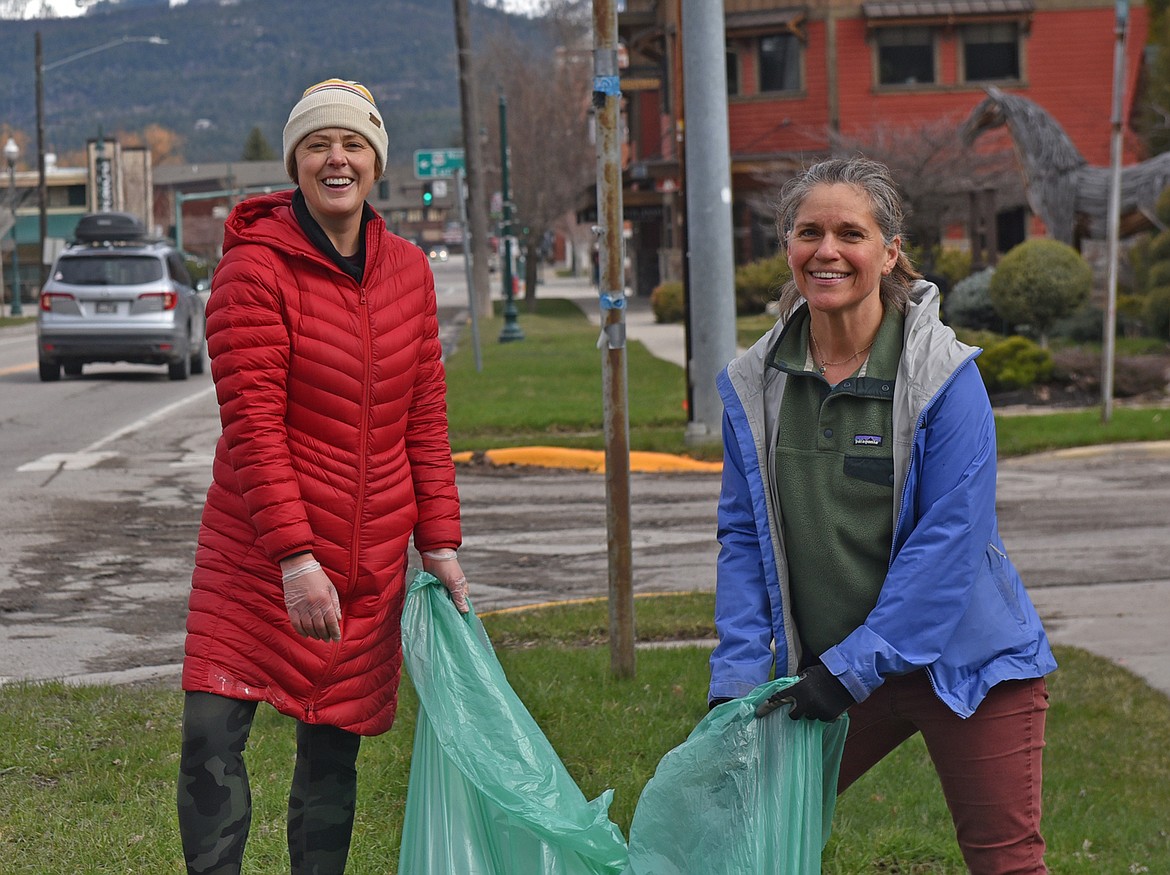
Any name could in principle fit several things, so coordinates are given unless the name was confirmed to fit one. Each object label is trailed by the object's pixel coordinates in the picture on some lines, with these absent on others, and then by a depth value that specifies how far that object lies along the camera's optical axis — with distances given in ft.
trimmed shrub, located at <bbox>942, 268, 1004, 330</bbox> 73.56
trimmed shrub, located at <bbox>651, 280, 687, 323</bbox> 113.29
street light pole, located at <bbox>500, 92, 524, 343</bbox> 95.30
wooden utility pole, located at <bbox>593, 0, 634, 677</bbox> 19.10
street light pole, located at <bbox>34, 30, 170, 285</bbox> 159.94
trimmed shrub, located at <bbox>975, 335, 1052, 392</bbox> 55.06
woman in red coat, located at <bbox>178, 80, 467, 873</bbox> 10.85
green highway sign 71.26
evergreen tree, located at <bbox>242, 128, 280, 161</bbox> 543.39
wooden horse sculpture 72.49
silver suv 69.00
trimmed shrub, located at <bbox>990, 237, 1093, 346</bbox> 66.54
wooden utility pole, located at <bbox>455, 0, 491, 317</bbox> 104.37
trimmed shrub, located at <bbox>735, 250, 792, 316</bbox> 110.42
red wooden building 118.83
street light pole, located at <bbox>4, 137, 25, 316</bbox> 143.54
